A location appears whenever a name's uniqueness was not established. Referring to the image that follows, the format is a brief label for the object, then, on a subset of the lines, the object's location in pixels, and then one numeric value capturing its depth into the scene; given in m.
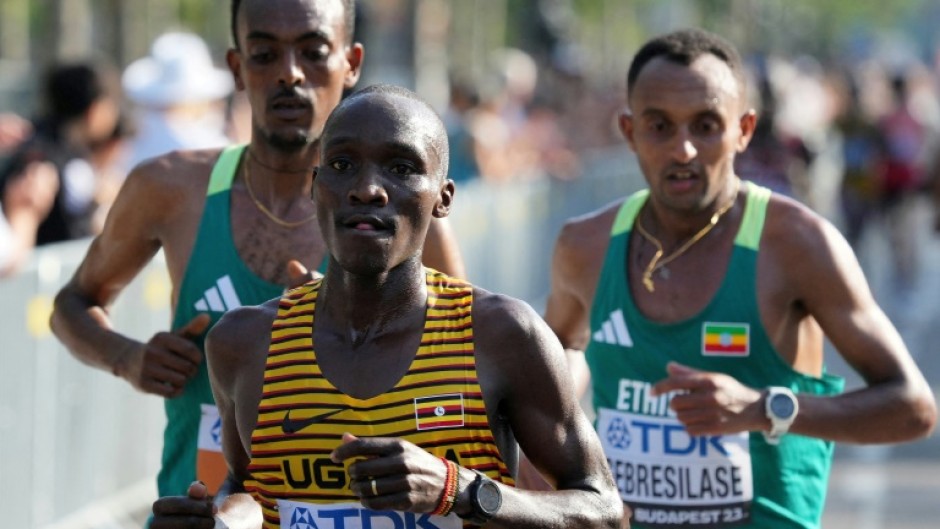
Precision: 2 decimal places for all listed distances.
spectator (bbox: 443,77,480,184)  31.59
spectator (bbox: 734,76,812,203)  24.81
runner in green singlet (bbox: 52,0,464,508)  10.09
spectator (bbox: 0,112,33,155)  18.17
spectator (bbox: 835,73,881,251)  39.28
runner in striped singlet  7.07
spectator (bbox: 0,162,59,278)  16.14
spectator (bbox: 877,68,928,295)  38.81
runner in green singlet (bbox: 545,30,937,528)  10.26
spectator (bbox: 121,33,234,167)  18.28
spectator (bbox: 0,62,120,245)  17.77
